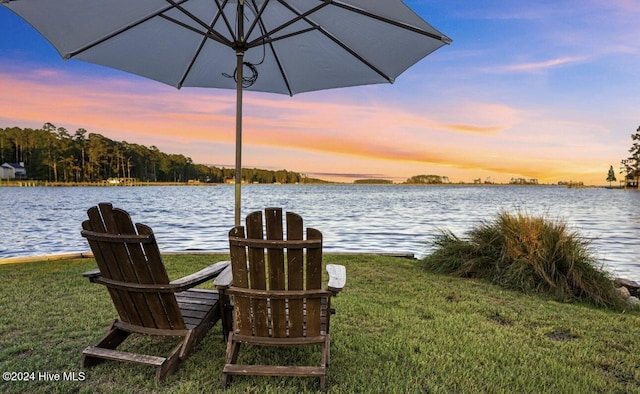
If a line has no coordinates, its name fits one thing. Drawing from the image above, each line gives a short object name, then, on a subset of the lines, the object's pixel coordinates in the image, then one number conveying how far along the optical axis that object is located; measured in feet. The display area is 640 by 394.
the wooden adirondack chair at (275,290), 7.68
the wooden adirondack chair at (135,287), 7.93
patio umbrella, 11.23
